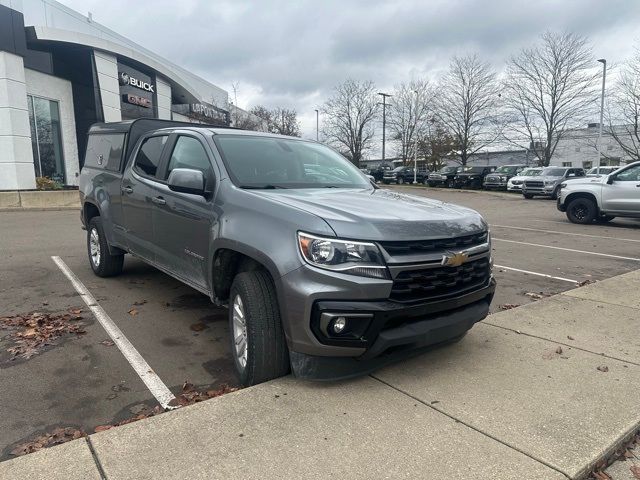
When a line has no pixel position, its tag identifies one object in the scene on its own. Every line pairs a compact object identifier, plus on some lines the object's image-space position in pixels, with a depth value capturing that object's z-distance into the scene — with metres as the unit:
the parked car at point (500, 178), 32.38
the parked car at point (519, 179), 28.79
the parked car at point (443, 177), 36.31
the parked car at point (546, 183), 25.64
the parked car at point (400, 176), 43.34
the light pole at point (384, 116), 55.04
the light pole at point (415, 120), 53.39
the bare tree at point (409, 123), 52.41
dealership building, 17.50
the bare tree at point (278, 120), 43.06
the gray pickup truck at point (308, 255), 2.86
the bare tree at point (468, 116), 44.69
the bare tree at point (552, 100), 39.16
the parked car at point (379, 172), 45.62
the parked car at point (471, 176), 34.53
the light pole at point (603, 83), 33.03
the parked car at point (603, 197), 12.41
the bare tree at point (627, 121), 32.50
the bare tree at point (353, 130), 60.72
